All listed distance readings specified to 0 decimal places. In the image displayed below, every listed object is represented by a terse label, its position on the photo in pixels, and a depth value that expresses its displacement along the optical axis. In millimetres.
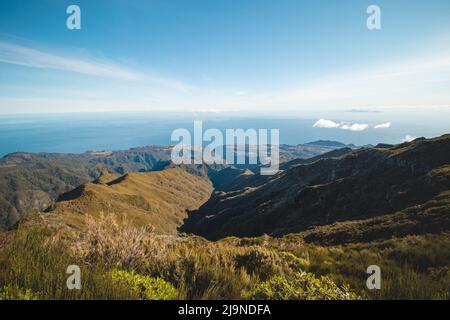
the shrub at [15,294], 3826
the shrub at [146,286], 4615
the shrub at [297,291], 4543
